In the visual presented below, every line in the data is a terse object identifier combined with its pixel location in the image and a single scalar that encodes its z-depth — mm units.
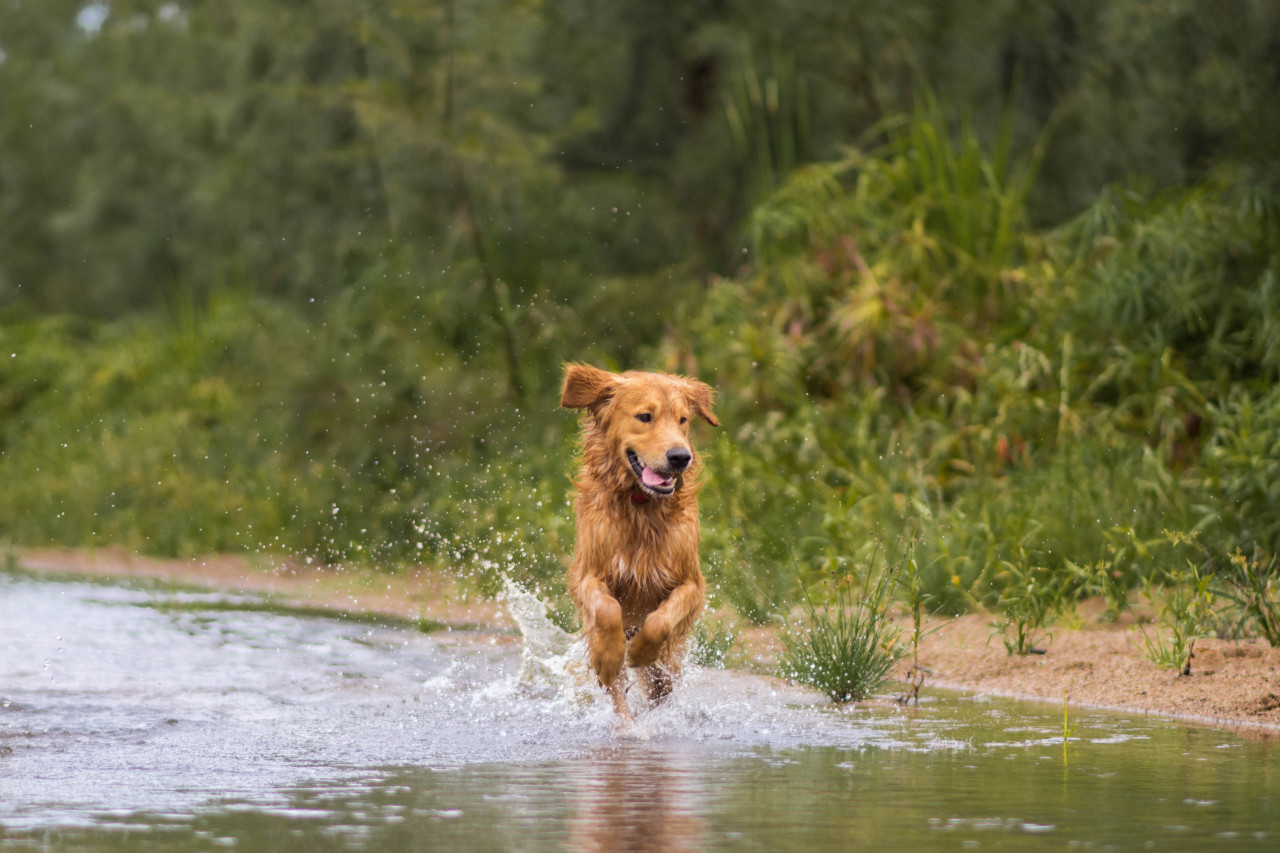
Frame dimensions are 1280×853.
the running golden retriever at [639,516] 14547
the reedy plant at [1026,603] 18297
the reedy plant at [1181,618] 16156
